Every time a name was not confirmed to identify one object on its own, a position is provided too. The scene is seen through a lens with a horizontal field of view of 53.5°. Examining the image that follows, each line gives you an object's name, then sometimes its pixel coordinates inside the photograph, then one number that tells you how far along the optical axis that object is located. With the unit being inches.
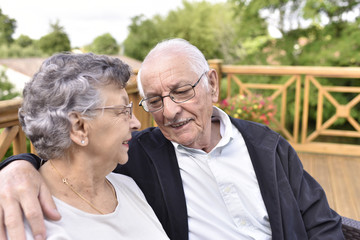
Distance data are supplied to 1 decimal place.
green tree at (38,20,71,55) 1291.8
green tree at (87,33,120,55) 944.3
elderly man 61.9
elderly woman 40.3
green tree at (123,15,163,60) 1364.4
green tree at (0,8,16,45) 907.7
